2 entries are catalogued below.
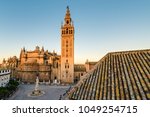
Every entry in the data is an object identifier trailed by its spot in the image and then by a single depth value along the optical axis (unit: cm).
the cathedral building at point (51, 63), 6056
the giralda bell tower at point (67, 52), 6019
